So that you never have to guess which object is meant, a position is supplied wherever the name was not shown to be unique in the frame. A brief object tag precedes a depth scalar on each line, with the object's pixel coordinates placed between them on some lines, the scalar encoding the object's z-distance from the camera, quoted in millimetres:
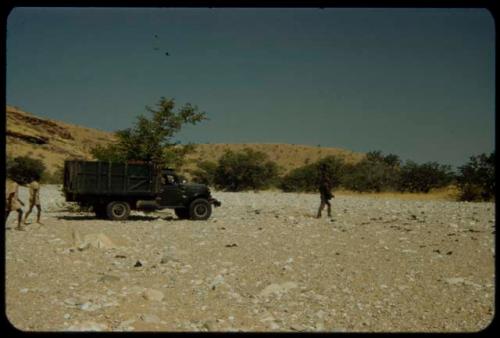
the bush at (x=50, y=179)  45406
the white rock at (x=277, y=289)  7815
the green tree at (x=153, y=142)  22812
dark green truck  17969
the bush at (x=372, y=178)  42062
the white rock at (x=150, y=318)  6465
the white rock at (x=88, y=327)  6004
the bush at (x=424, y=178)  41500
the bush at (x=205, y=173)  49503
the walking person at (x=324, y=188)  18188
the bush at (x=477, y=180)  30578
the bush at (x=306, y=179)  47194
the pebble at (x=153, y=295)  7379
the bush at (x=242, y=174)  48000
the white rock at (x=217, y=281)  8302
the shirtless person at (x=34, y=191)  14477
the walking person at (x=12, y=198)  13140
